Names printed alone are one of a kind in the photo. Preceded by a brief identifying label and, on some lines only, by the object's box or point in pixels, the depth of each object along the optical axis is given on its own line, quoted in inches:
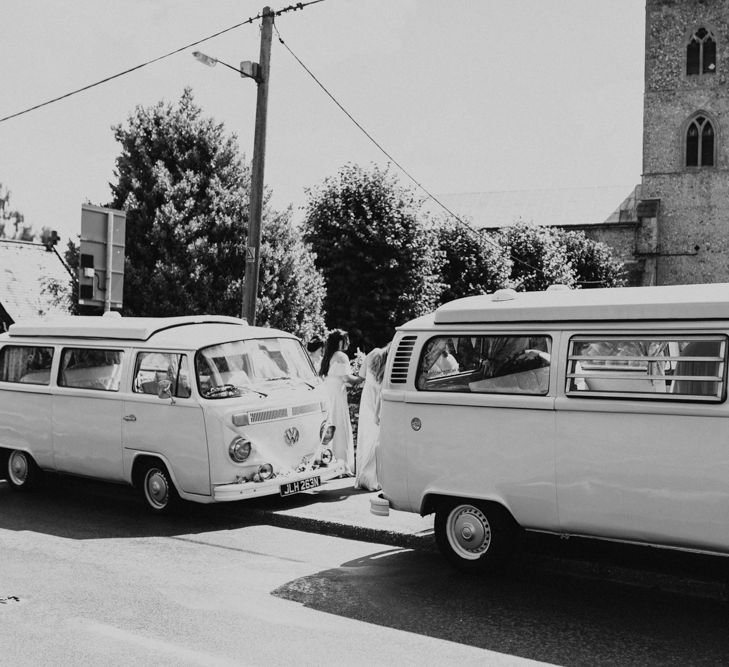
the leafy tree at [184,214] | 852.6
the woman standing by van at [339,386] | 420.5
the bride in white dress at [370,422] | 392.8
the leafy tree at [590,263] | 2052.2
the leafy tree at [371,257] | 1113.4
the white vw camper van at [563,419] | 221.3
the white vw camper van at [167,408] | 334.6
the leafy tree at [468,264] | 1417.3
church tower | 2208.4
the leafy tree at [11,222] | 2797.7
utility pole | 507.2
